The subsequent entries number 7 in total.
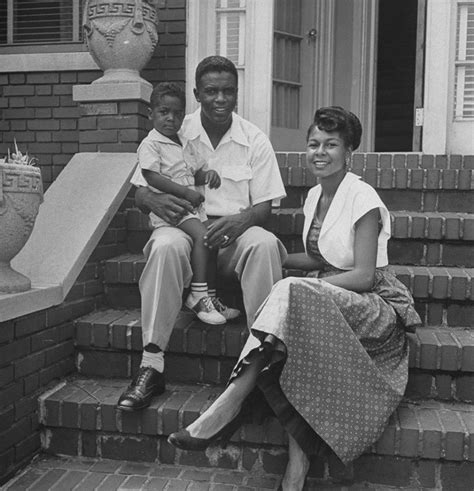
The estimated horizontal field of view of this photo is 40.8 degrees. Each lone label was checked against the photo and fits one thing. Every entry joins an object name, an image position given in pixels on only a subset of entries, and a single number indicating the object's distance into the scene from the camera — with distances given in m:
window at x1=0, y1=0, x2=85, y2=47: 4.75
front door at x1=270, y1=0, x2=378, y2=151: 4.94
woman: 2.13
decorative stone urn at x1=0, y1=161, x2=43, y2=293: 2.21
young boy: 2.64
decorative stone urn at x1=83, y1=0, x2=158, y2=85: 3.67
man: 2.47
